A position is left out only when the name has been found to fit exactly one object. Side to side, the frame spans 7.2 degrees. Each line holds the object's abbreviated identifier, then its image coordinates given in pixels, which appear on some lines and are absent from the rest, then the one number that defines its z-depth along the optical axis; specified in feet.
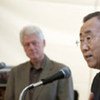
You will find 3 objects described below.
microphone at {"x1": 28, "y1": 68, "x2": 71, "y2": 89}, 16.33
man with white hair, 18.73
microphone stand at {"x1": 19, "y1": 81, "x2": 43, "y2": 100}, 16.35
